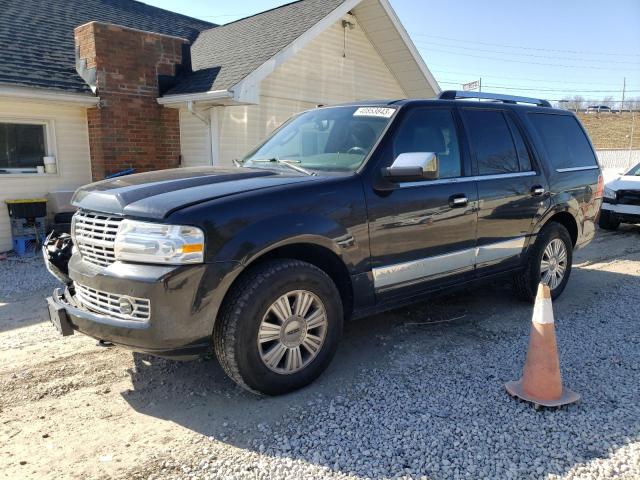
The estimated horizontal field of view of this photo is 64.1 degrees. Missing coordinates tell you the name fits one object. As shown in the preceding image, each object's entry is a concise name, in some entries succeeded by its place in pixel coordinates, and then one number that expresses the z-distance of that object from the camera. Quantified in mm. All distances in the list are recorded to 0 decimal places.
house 9016
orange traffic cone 3346
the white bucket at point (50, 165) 9188
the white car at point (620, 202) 10453
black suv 2988
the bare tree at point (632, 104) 57319
